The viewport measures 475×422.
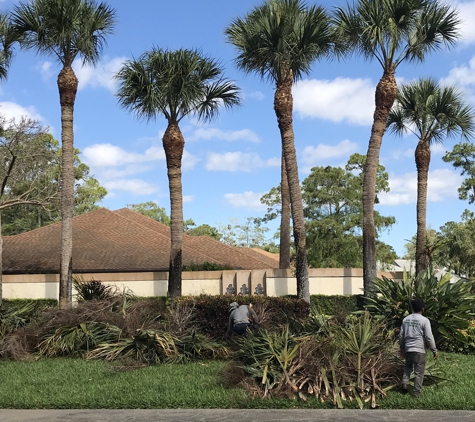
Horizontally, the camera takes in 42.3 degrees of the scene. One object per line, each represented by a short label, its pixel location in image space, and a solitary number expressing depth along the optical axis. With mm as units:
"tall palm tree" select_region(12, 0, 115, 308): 22203
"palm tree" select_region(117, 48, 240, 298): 22641
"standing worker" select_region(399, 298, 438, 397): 10273
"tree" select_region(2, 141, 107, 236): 36250
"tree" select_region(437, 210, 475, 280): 44094
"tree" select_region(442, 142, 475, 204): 47156
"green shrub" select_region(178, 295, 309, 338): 16625
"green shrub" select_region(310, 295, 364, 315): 25297
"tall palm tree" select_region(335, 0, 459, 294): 22969
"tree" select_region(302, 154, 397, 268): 40688
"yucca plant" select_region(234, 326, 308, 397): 10625
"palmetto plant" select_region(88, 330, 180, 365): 13906
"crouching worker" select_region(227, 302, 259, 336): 14125
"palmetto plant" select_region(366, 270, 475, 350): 15672
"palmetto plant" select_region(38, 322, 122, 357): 15375
